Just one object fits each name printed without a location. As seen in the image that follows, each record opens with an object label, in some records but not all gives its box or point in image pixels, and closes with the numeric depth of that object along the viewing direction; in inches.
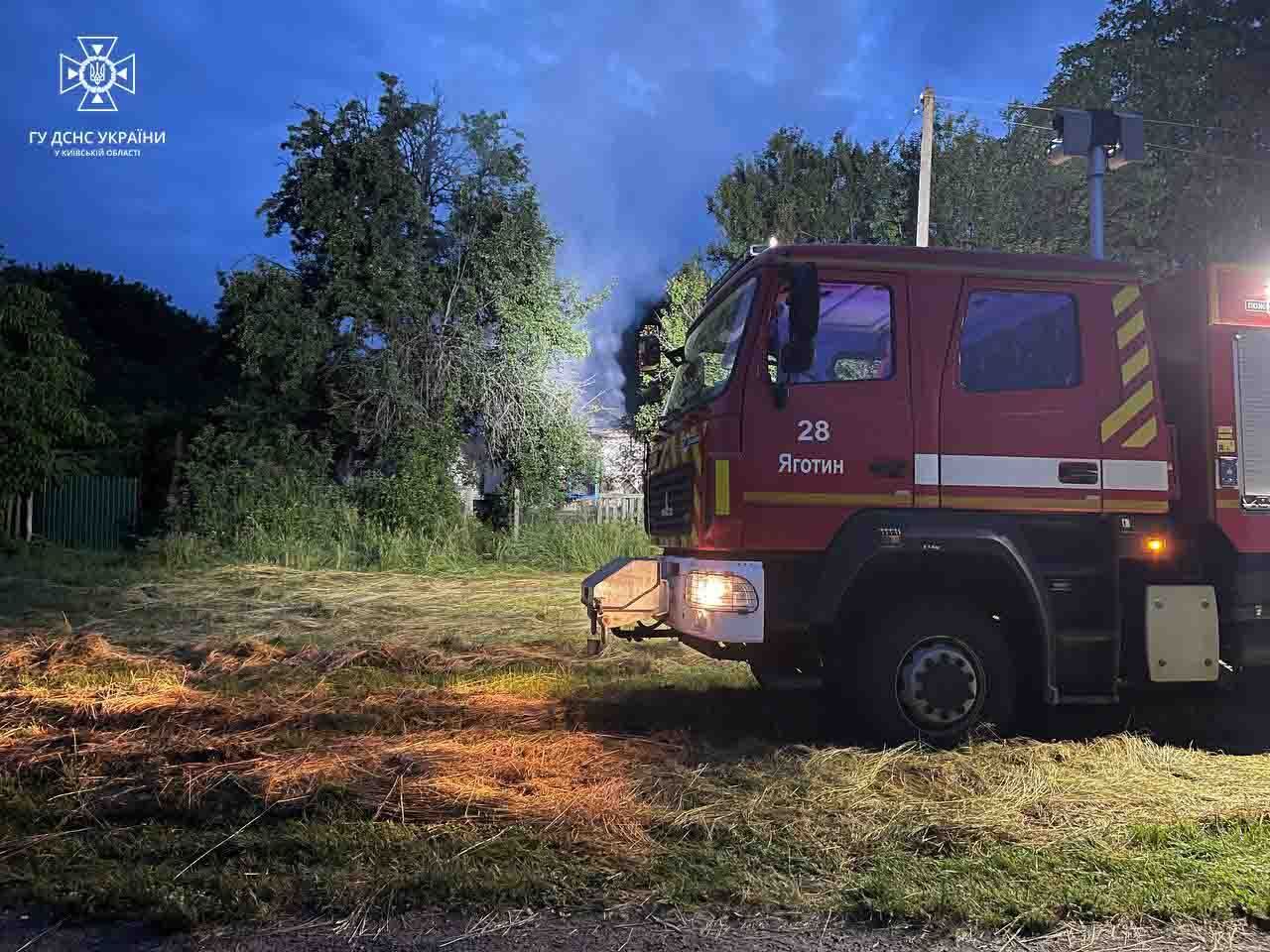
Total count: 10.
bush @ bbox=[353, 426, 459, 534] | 695.1
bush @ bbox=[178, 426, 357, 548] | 682.8
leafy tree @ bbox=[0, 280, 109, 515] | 689.0
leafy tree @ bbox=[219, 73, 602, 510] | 703.7
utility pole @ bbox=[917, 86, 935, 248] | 684.1
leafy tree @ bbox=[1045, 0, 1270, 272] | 740.0
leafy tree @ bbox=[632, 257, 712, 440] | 991.6
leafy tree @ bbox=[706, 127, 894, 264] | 1069.1
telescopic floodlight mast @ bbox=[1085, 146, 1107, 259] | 323.9
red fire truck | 206.4
